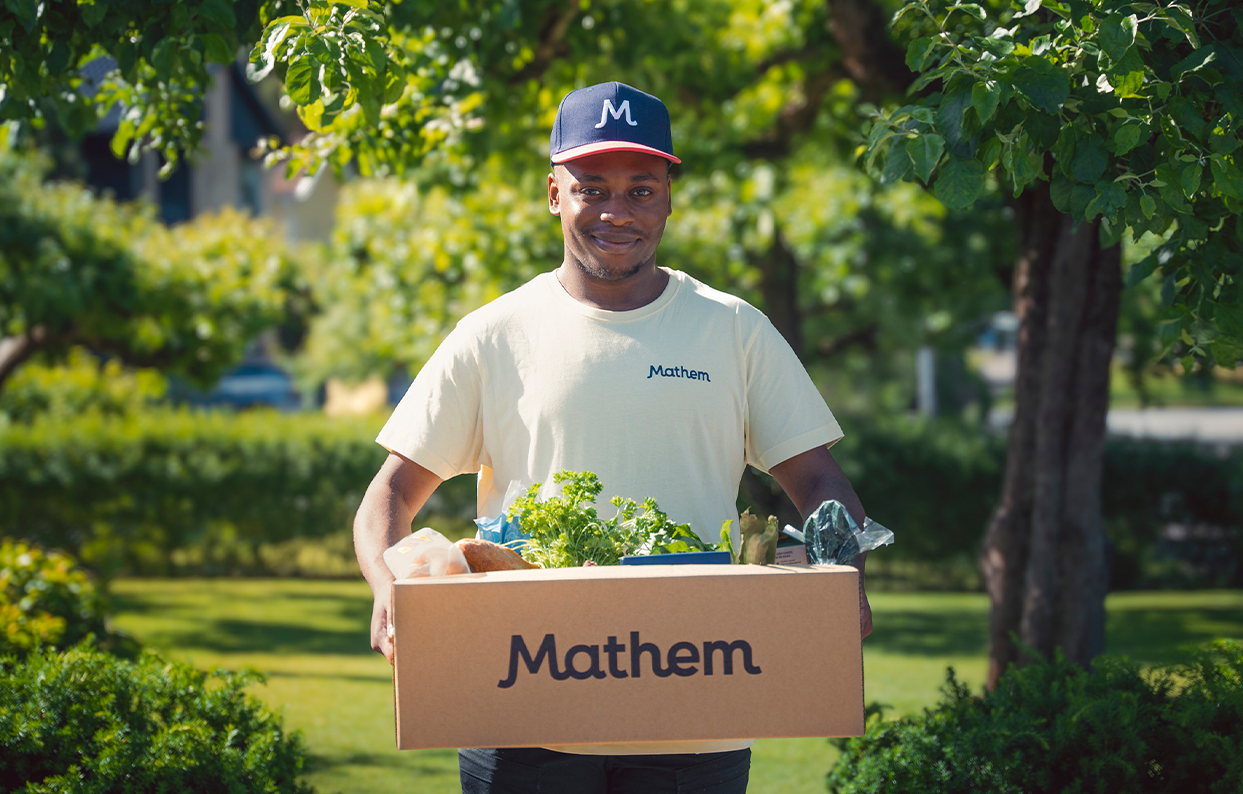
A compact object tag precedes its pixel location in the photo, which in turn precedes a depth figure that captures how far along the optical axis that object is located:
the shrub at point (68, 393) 13.67
